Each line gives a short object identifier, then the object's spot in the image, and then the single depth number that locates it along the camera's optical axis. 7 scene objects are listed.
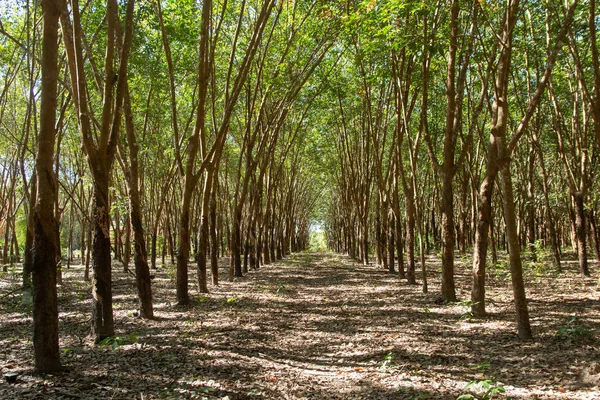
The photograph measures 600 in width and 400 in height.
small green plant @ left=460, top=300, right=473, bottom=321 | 7.57
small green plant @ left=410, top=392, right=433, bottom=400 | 4.23
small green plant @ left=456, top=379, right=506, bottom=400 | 4.04
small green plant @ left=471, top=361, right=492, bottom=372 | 5.08
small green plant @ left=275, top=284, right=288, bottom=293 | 11.87
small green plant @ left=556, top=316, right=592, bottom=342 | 5.79
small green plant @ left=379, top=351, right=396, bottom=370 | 5.26
